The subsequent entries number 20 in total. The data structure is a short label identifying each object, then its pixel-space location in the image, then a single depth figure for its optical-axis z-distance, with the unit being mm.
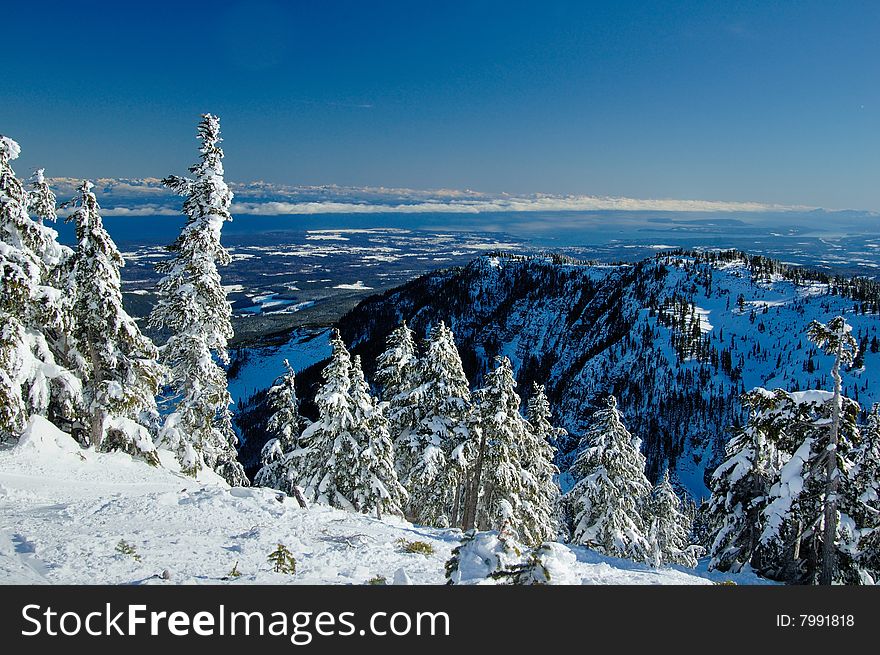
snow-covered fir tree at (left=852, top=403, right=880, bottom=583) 14523
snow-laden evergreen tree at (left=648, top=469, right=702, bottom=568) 42344
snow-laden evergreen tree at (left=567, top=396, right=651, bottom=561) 29141
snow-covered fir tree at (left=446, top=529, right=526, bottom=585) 6766
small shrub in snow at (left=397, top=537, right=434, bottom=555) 11133
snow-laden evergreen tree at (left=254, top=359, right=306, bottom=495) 30781
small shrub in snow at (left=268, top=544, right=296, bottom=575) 9023
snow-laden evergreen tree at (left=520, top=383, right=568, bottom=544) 28297
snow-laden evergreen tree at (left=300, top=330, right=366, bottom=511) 23938
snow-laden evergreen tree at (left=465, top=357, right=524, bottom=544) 25391
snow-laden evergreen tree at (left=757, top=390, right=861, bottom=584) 14562
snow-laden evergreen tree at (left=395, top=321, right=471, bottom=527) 25625
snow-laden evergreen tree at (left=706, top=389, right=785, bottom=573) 19578
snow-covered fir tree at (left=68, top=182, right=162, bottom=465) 16531
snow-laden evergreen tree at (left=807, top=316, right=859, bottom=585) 13984
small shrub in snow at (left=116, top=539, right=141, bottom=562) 8934
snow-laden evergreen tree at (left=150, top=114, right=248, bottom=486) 20672
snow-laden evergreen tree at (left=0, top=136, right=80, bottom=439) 14414
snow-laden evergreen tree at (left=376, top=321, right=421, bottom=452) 27750
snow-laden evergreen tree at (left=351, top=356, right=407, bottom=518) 23906
